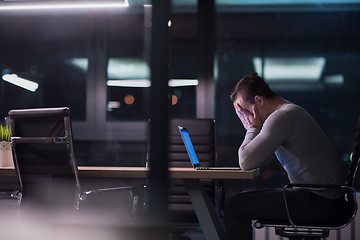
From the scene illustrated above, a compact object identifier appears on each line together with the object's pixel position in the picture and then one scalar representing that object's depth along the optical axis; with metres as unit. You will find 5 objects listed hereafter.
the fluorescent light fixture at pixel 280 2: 4.63
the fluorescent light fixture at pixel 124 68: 4.59
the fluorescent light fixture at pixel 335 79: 4.69
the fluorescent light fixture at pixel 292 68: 5.23
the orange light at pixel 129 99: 4.70
